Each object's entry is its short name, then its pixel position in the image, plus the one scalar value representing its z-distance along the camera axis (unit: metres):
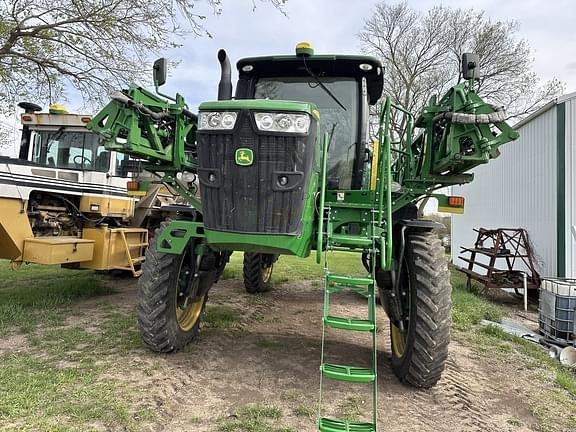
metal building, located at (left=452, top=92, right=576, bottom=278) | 8.00
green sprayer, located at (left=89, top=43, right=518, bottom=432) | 3.16
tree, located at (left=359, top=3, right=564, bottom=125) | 24.86
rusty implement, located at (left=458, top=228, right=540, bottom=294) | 8.52
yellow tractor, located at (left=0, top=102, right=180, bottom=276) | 5.32
